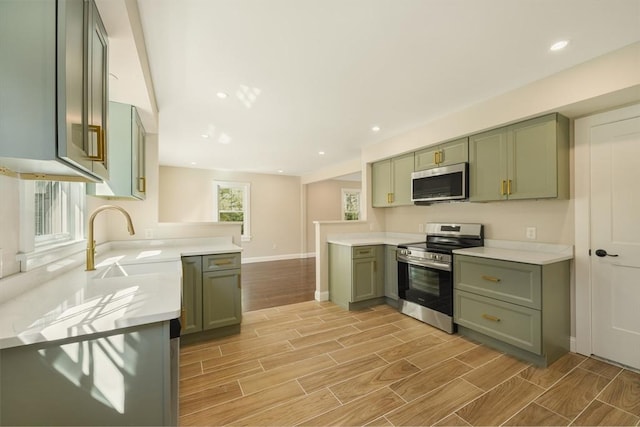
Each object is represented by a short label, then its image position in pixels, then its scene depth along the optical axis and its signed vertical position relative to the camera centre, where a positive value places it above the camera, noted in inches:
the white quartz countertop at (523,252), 89.1 -14.9
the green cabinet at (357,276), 136.4 -32.9
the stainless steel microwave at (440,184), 117.3 +14.6
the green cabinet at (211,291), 101.5 -31.0
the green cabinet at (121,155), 84.1 +19.5
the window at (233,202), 262.5 +12.4
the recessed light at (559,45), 72.4 +47.4
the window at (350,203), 326.6 +13.6
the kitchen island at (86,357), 33.6 -19.7
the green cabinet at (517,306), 86.0 -32.5
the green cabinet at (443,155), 119.1 +29.0
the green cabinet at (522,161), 92.6 +20.6
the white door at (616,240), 83.9 -8.7
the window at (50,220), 53.4 -1.6
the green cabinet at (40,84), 32.2 +16.7
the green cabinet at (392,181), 145.8 +19.6
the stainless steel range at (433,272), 111.3 -26.3
